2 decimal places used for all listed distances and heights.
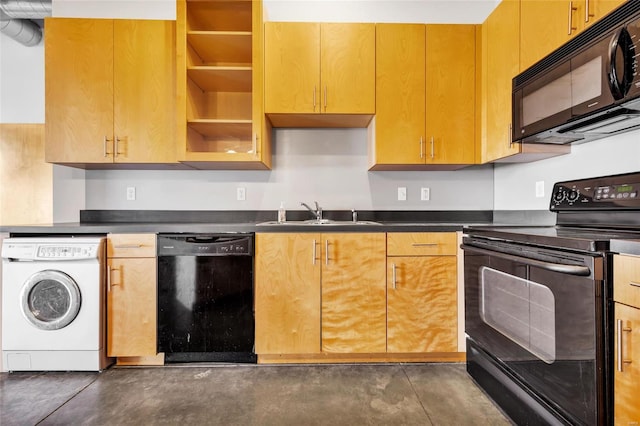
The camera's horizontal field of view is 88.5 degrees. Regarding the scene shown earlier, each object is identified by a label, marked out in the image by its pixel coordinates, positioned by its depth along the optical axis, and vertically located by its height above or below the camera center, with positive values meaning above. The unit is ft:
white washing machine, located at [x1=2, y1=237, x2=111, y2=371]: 6.36 -1.72
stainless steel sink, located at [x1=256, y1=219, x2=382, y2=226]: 8.20 -0.20
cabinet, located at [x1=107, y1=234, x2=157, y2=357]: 6.61 -1.56
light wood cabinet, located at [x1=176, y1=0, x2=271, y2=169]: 7.18 +3.13
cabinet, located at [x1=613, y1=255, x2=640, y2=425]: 3.15 -1.25
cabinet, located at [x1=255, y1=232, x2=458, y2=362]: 6.73 -1.77
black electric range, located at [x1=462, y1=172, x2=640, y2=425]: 3.44 -1.19
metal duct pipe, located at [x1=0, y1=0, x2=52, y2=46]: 9.12 +5.66
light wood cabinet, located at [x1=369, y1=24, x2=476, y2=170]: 7.46 +2.71
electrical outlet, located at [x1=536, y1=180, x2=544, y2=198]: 6.86 +0.50
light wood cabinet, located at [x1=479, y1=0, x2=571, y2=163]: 6.20 +2.62
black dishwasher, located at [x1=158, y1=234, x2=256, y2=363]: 6.59 -1.50
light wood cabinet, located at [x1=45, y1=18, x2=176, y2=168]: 7.31 +2.78
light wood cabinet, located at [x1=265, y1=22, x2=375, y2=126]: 7.39 +3.31
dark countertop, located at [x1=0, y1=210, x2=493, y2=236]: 8.49 -0.08
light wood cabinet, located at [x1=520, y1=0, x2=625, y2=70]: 4.51 +2.92
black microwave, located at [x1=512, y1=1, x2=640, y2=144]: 3.86 +1.75
